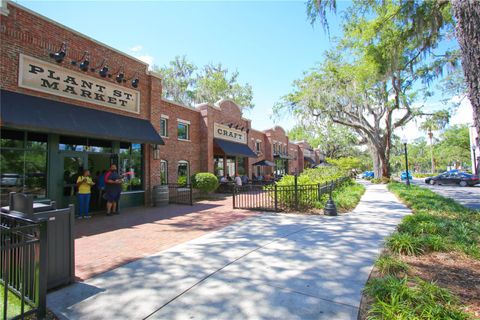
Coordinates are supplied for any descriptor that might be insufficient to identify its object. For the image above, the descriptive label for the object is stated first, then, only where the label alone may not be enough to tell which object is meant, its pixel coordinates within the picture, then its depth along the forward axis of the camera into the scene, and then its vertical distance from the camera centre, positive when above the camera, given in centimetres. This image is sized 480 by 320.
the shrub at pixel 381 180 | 2393 -91
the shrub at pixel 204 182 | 1422 -40
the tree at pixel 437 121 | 2269 +415
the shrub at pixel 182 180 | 1503 -28
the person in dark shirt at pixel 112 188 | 940 -40
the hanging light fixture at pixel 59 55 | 852 +390
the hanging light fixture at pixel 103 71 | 984 +388
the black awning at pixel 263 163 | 2303 +87
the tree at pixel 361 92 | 1198 +576
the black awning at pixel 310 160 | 3938 +179
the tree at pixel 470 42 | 365 +176
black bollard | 854 -120
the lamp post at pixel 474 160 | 3233 +98
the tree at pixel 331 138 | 2525 +424
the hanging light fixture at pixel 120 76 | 1049 +395
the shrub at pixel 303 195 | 974 -91
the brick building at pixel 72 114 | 767 +223
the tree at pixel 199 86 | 3291 +1108
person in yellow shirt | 870 -51
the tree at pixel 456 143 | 4031 +396
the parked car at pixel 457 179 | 2298 -95
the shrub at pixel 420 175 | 4792 -108
